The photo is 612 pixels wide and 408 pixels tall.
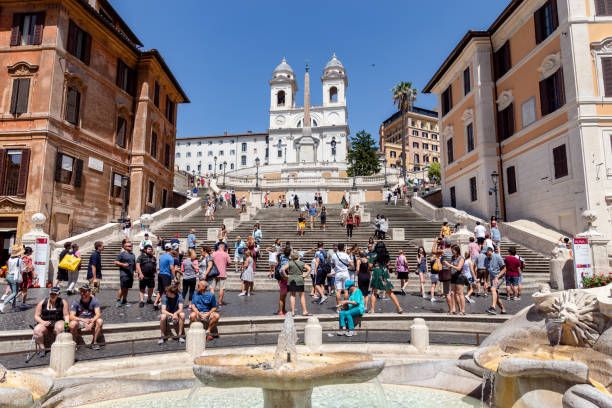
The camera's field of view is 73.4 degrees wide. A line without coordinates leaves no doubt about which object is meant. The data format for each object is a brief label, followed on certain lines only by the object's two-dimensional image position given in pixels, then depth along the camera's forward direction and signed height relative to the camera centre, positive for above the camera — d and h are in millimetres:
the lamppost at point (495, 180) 20084 +4257
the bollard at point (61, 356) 6160 -1348
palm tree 59006 +24763
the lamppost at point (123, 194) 22025 +3952
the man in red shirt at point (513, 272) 11508 -147
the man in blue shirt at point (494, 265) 11746 +49
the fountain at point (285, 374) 3504 -949
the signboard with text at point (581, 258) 12961 +278
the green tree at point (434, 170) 69806 +16444
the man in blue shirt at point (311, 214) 22766 +2892
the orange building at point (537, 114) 17672 +7927
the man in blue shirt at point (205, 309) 7906 -831
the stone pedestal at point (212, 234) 19938 +1548
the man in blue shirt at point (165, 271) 10445 -123
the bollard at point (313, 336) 7125 -1197
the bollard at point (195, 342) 6785 -1242
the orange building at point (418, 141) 93462 +28919
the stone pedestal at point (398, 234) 19438 +1523
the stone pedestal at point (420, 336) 6930 -1169
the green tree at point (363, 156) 62062 +16795
